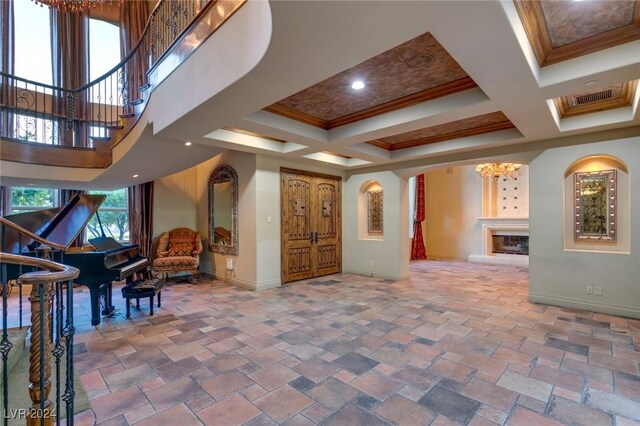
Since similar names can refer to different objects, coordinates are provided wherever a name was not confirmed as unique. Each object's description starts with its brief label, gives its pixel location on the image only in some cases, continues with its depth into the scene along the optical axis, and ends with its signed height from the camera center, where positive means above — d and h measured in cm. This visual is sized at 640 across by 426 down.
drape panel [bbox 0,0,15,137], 570 +341
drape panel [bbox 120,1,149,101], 726 +474
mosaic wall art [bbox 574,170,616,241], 439 +9
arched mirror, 626 +7
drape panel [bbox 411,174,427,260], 1026 -48
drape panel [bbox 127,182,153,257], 664 -5
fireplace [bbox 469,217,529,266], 895 -92
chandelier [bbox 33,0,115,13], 474 +350
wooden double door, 633 -27
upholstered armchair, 623 -88
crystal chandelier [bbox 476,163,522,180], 754 +111
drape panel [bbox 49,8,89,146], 652 +355
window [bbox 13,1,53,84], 623 +373
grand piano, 346 -35
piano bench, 422 -110
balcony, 330 +184
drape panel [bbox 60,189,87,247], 617 +42
